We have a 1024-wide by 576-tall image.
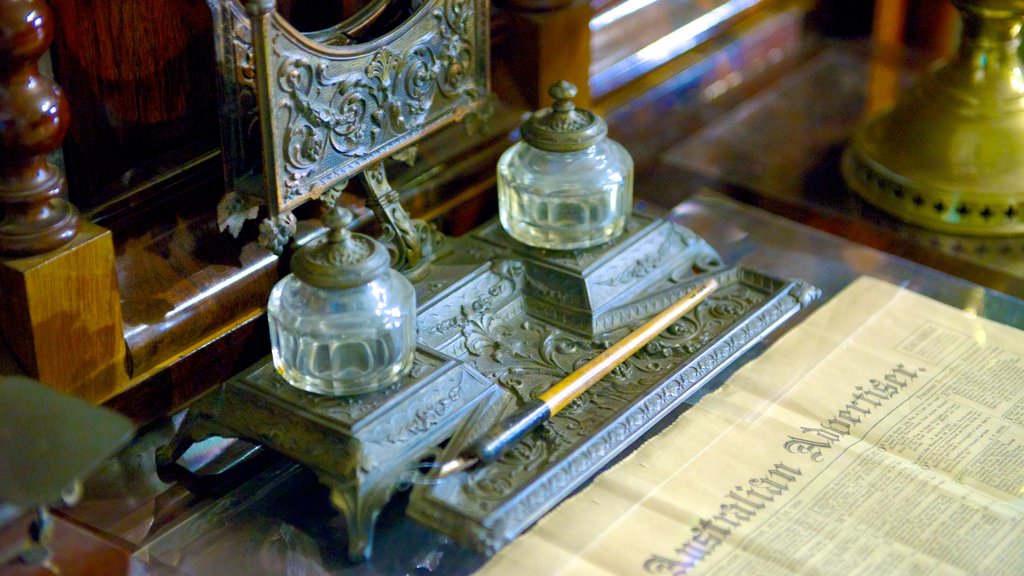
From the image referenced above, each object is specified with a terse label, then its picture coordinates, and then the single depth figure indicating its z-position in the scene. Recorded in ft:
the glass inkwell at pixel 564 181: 3.99
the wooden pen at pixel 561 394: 3.68
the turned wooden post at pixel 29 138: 3.49
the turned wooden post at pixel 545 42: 4.33
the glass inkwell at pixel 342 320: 3.64
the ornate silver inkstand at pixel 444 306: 3.64
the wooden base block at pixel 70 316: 3.60
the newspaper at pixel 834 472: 3.65
